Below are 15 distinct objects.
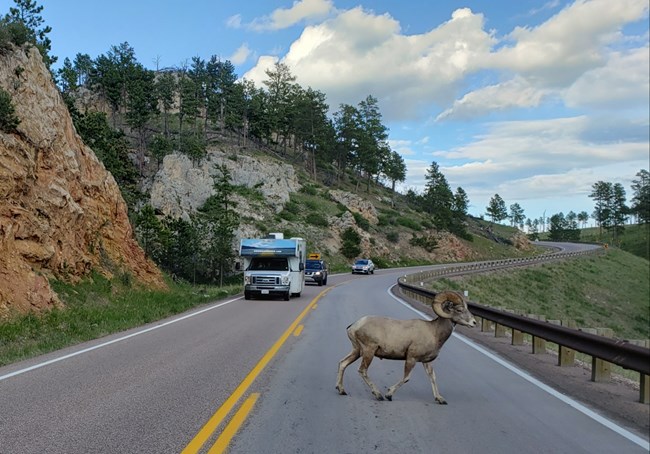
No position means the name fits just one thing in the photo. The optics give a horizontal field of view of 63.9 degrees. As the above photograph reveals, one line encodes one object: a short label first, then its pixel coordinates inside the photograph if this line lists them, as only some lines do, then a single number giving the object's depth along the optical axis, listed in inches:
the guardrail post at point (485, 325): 571.8
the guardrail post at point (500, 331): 518.3
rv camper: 917.8
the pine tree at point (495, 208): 5462.6
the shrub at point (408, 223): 3336.6
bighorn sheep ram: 261.4
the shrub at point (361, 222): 2851.9
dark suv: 1454.2
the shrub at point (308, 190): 3053.6
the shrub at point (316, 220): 2578.7
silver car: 2090.3
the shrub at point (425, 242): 3157.0
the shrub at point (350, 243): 2527.1
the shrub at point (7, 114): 706.8
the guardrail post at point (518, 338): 465.4
